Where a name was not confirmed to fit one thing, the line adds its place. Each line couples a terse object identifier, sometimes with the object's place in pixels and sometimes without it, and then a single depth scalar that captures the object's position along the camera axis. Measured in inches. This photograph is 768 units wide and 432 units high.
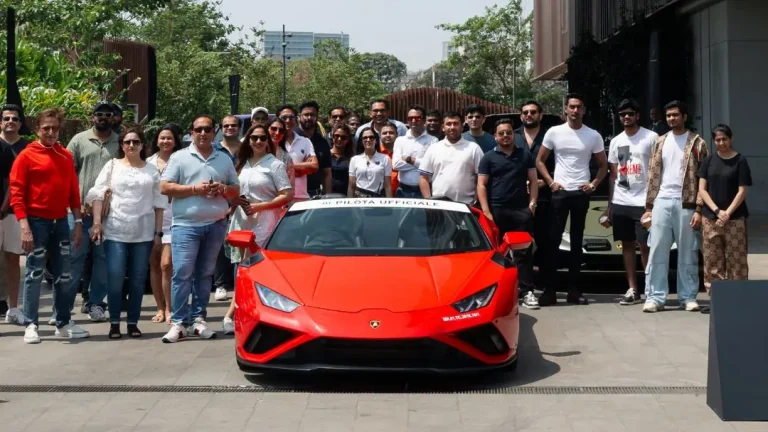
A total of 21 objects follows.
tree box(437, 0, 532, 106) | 3065.9
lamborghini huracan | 314.7
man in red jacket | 403.5
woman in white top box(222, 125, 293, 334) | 421.4
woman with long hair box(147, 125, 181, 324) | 440.1
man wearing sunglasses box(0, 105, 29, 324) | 438.9
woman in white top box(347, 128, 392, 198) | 526.0
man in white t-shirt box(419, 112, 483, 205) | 488.7
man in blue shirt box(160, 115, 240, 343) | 399.9
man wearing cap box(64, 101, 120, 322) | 445.4
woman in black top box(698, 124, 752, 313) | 452.4
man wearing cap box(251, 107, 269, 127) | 502.0
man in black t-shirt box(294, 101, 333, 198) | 530.3
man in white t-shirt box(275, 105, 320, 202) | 497.7
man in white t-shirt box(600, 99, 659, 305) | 481.1
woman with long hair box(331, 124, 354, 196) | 545.6
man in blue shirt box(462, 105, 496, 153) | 513.7
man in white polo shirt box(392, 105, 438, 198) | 526.6
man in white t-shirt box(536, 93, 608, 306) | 486.9
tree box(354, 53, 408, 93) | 3270.2
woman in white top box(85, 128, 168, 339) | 410.9
